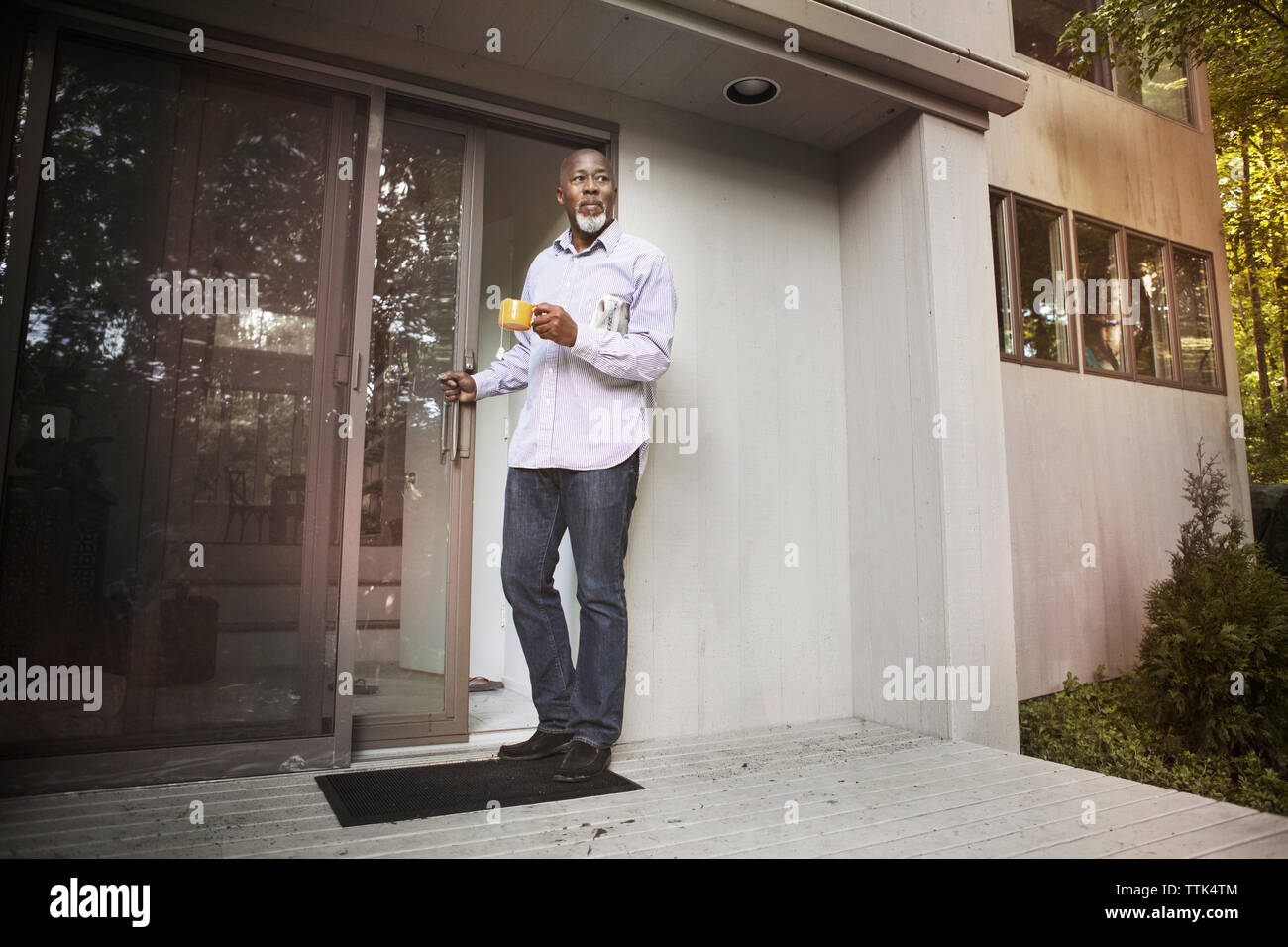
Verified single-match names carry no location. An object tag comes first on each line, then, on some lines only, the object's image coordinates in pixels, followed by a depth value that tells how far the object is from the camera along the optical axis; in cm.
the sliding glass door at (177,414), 218
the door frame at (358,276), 215
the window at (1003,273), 437
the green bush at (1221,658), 332
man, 247
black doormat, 204
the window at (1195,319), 540
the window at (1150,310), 514
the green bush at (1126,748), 308
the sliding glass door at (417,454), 266
